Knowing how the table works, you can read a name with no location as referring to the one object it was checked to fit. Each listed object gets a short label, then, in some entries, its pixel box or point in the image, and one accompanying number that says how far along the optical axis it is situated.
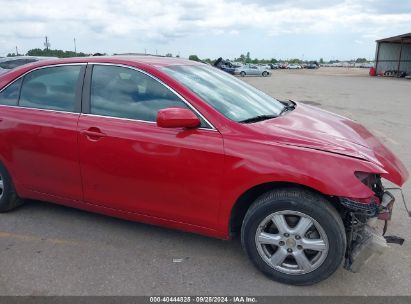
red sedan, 2.83
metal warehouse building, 43.62
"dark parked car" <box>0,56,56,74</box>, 12.40
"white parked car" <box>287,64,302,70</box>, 83.06
